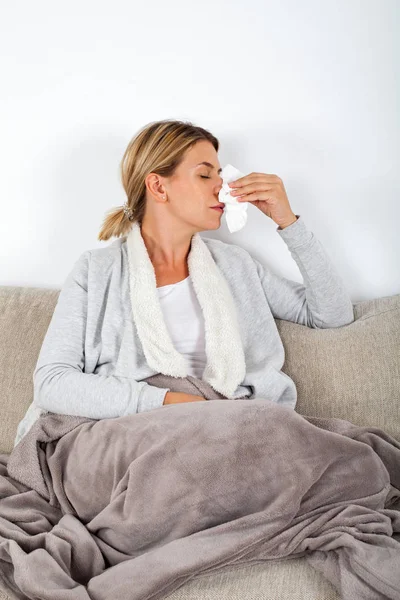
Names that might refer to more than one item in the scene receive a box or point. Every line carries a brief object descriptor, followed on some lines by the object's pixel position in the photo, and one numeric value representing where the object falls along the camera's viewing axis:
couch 1.87
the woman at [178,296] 1.84
